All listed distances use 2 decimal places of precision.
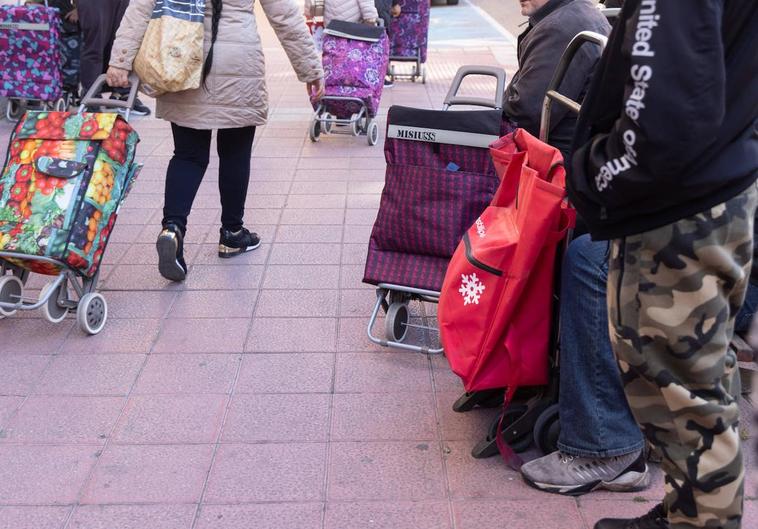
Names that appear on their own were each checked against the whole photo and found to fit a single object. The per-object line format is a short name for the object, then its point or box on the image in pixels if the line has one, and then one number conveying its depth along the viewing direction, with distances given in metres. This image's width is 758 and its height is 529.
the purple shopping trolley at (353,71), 7.98
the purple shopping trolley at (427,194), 3.65
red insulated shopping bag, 2.89
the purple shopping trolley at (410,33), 11.30
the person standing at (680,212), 2.02
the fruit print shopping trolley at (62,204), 4.01
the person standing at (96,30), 8.08
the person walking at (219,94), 4.68
